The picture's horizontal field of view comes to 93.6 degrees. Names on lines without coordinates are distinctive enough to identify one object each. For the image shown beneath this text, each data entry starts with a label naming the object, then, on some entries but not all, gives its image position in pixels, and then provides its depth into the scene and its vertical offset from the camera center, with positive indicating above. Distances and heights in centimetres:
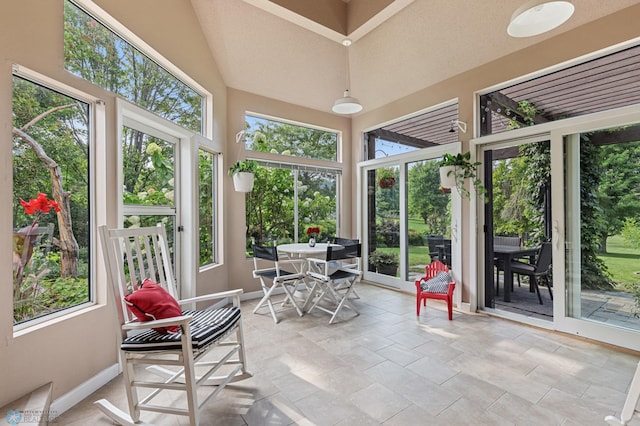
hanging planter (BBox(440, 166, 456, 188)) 366 +44
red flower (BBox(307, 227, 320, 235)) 396 -23
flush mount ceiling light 193 +132
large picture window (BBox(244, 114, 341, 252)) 451 +47
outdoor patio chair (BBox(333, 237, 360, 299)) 433 -45
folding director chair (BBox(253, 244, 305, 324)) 340 -76
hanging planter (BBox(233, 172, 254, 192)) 389 +42
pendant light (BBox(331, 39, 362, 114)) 362 +130
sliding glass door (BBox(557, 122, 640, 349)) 268 -19
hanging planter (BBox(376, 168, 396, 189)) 492 +57
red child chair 353 -91
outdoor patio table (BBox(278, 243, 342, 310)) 358 -45
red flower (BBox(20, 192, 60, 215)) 182 +7
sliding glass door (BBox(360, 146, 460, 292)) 418 -10
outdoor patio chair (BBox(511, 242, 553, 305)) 328 -66
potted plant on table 395 -25
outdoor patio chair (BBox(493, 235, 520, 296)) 351 -39
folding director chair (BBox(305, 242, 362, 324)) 340 -80
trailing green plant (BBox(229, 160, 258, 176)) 388 +60
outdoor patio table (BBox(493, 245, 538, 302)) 343 -52
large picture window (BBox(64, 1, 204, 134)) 213 +125
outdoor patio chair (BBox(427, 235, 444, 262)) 421 -46
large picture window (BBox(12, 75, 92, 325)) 179 +10
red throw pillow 171 -53
